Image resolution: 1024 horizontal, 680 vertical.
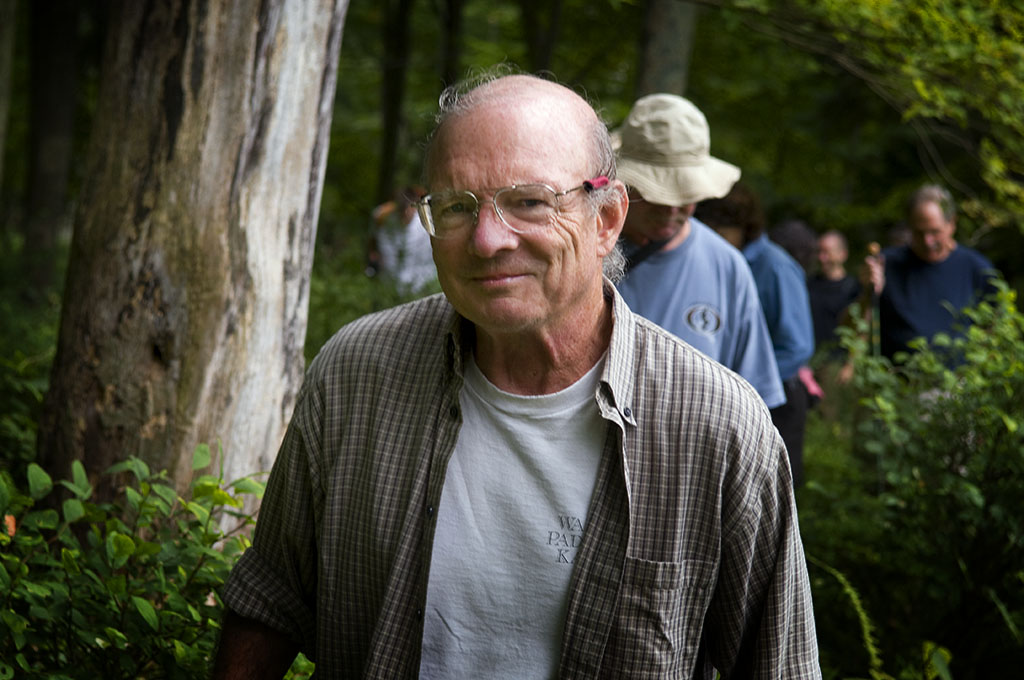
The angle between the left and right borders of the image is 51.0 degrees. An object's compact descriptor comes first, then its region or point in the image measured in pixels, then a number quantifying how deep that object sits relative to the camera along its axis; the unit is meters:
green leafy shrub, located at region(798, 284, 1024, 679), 4.45
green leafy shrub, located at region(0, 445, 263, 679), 2.48
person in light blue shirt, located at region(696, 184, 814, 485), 5.28
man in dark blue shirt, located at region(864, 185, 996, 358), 7.02
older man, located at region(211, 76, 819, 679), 2.03
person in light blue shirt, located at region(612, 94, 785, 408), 4.15
